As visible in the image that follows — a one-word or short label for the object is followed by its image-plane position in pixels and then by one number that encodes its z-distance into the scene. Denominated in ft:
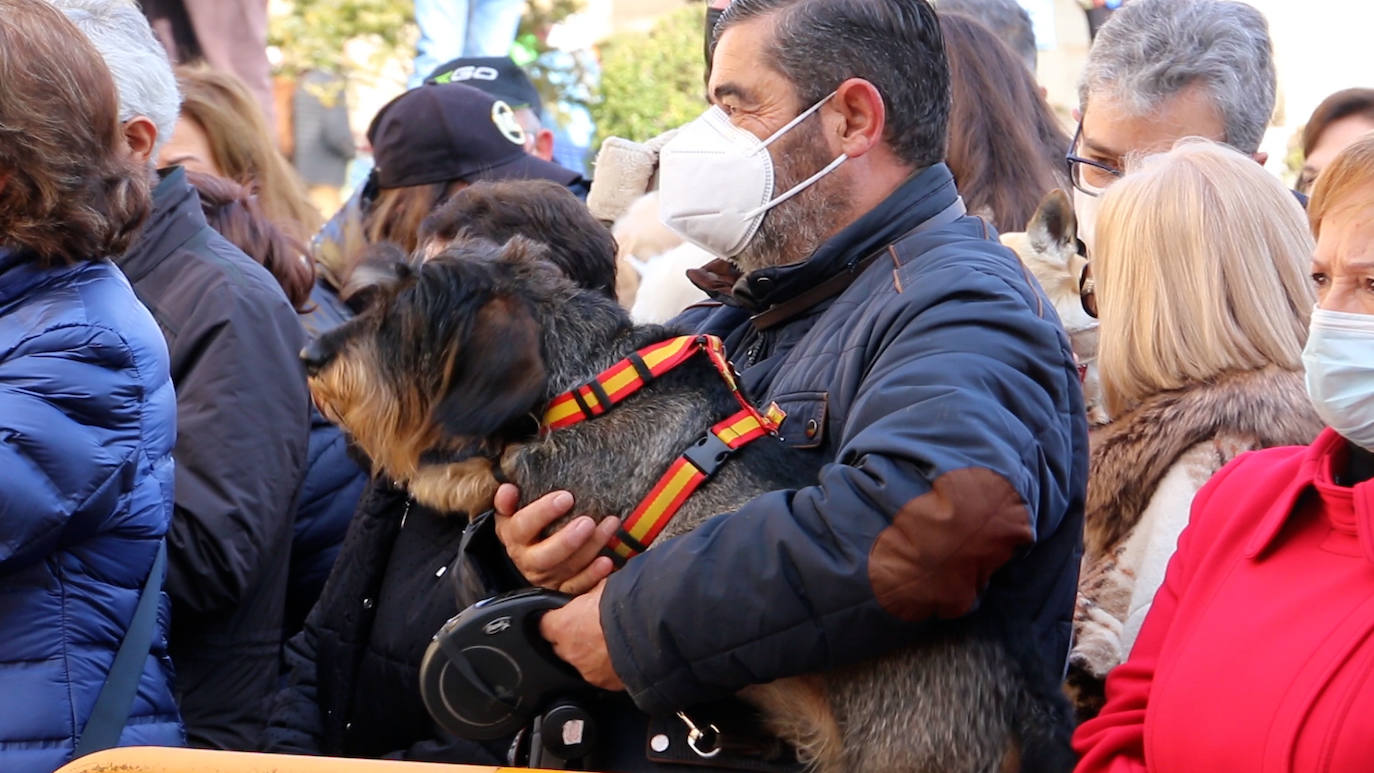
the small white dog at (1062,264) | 14.38
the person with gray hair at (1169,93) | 15.52
